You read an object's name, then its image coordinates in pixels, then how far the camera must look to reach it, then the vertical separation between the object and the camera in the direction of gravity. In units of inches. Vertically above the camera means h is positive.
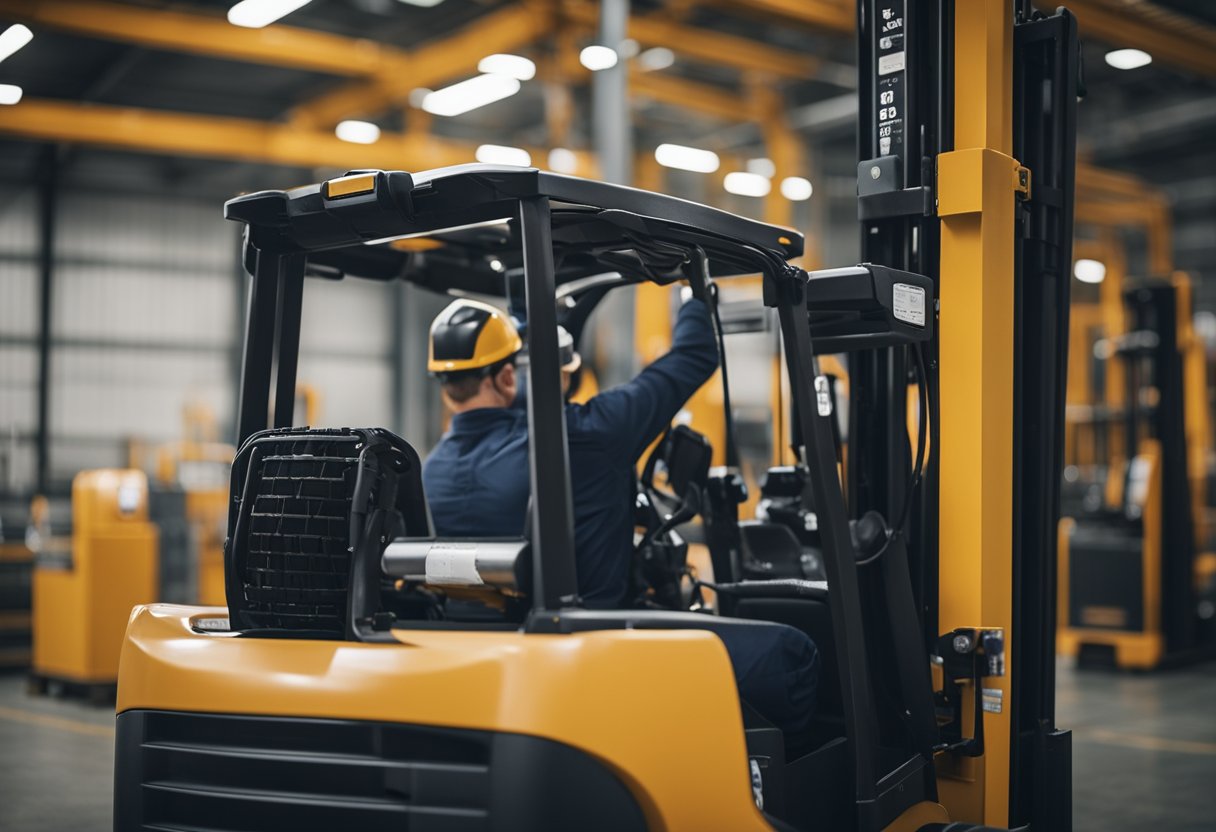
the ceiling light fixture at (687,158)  613.0 +156.1
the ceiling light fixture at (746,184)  681.0 +160.5
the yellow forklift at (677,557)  96.7 -7.3
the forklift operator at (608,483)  118.6 -0.6
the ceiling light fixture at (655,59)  605.0 +200.2
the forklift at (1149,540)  395.5 -18.6
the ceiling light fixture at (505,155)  553.3 +141.6
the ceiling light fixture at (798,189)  678.0 +160.9
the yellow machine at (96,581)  351.3 -30.2
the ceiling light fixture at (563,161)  527.1 +131.4
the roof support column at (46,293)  709.3 +100.8
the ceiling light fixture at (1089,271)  851.9 +143.1
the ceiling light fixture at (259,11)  421.7 +155.9
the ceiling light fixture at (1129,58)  461.1 +157.9
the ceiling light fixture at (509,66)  491.2 +162.5
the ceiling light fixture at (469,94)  521.7 +160.1
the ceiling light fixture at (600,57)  394.0 +129.7
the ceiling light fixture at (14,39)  420.6 +145.6
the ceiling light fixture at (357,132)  535.2 +159.6
